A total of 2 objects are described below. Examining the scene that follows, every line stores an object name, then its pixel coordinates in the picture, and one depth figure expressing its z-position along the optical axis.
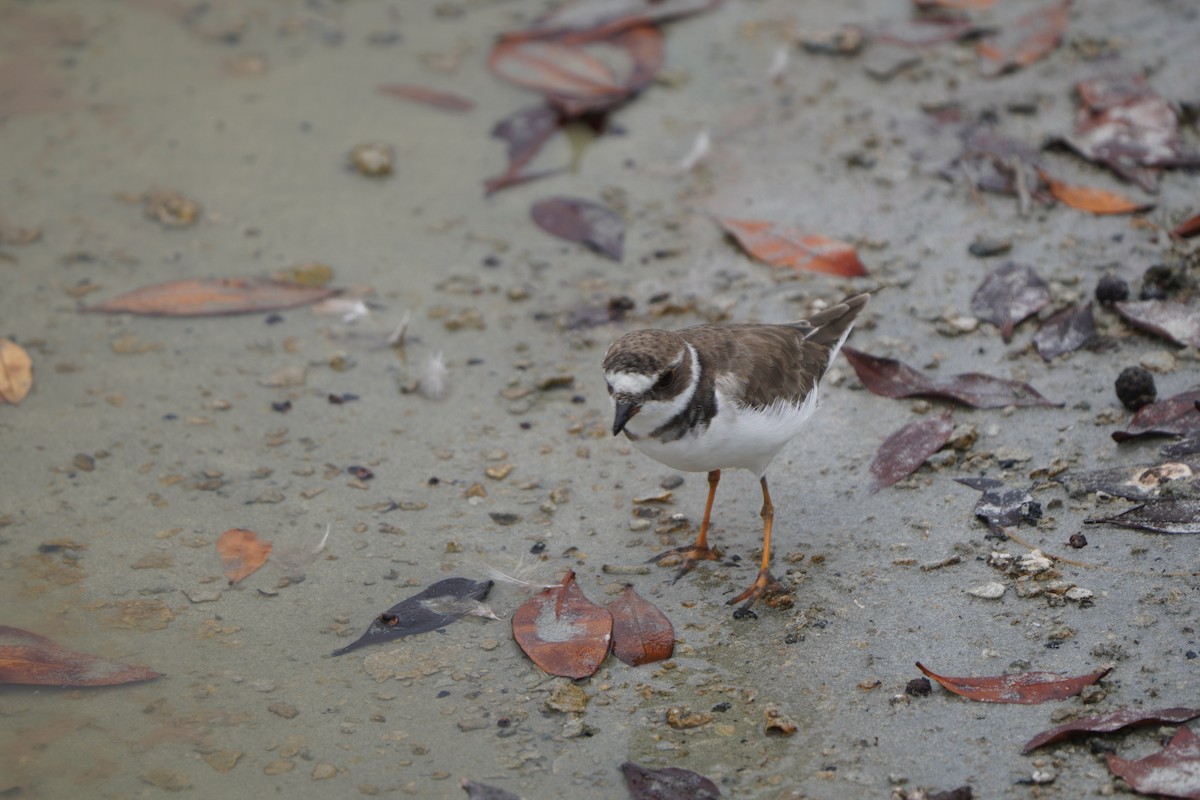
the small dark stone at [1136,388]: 10.37
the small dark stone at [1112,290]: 11.73
